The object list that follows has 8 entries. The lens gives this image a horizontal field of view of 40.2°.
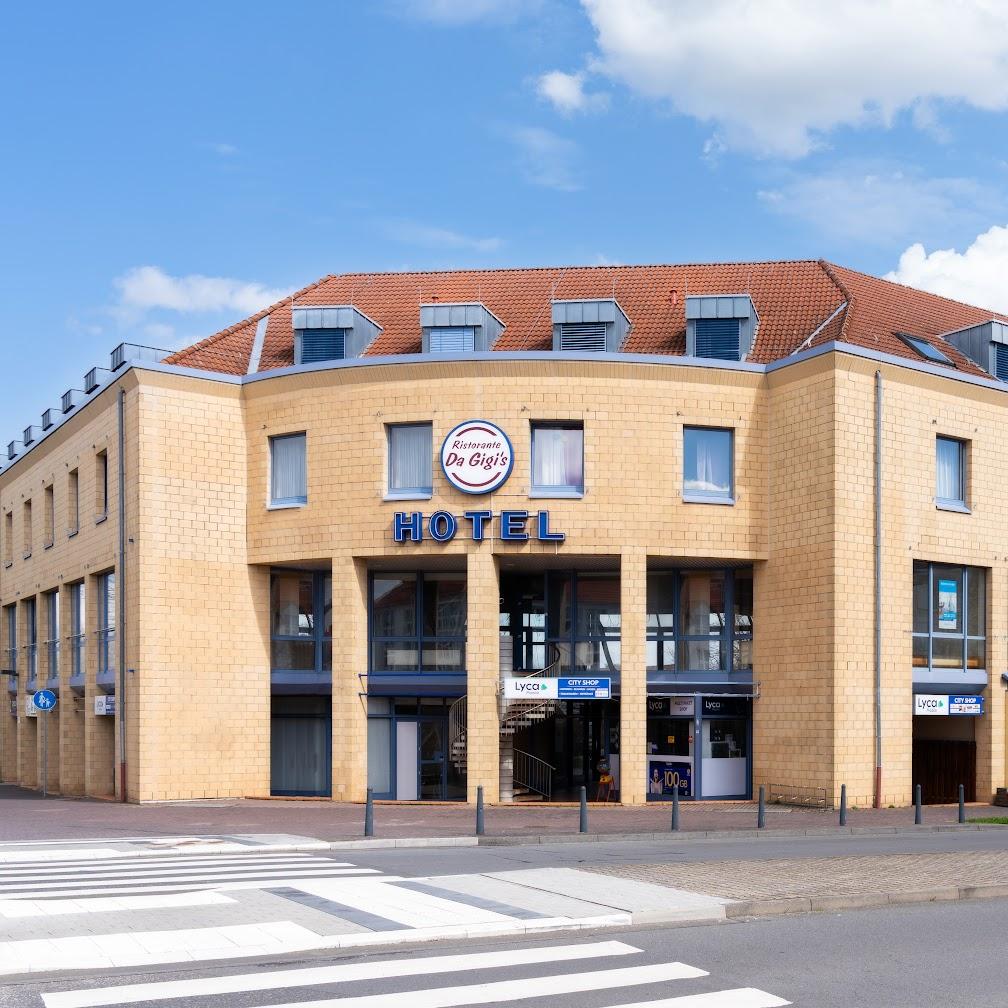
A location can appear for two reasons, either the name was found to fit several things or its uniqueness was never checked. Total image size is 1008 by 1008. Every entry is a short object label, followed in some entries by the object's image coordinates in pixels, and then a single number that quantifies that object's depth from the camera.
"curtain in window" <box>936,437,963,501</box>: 31.03
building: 29.09
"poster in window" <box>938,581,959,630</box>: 31.11
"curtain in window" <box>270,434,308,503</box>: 31.02
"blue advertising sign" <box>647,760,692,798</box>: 30.36
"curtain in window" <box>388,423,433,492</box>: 29.75
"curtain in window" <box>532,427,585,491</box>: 29.62
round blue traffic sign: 34.22
